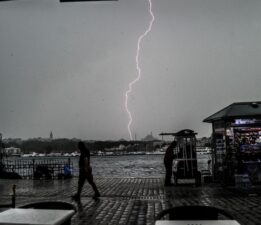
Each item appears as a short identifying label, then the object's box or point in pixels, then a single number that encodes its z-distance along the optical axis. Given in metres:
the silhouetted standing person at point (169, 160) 18.34
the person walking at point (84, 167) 13.99
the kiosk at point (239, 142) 17.12
